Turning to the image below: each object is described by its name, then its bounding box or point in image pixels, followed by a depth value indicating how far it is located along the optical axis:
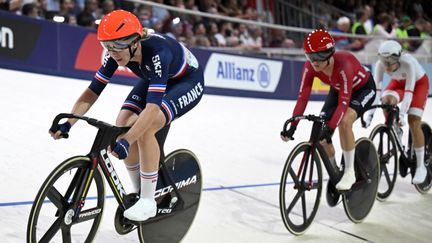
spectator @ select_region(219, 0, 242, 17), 10.49
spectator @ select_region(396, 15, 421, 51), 13.18
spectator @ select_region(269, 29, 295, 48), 10.58
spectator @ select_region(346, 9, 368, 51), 11.89
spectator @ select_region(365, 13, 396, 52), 12.09
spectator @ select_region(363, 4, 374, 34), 12.97
